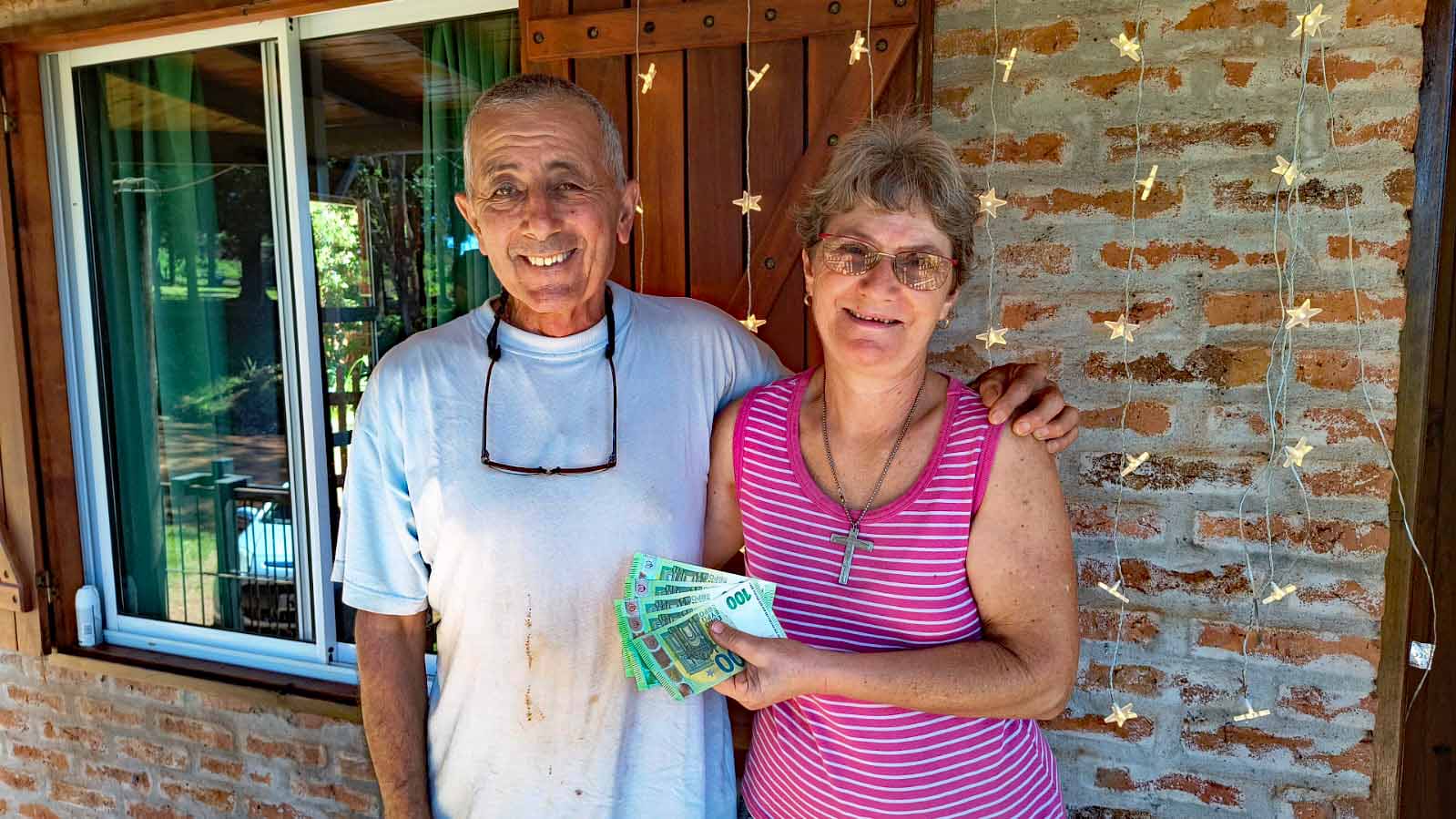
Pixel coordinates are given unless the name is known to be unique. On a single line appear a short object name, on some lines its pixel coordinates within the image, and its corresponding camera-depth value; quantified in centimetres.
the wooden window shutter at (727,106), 208
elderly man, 154
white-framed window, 295
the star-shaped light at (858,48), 204
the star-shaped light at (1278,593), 191
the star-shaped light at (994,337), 204
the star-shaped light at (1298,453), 186
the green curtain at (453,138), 275
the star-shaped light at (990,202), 202
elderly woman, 140
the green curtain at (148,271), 324
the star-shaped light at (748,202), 221
